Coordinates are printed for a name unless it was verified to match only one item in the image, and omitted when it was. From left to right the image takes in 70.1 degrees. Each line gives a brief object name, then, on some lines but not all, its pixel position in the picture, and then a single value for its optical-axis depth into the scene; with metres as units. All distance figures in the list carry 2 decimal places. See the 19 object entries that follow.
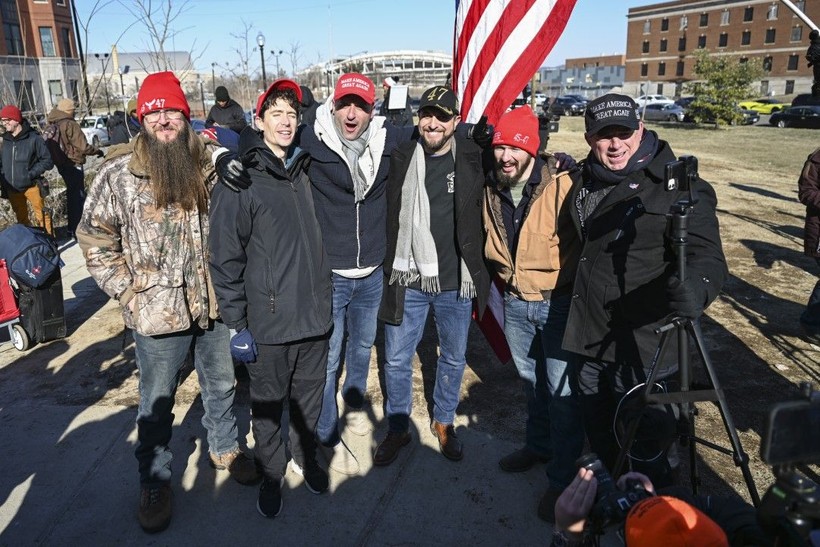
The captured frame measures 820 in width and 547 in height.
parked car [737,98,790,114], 33.91
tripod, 1.84
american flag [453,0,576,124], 3.73
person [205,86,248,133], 8.70
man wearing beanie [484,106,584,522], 2.87
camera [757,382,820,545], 1.09
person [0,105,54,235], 7.16
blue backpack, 4.95
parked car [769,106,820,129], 26.53
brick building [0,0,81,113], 38.94
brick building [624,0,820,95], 58.23
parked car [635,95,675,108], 38.00
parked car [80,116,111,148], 24.12
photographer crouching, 1.28
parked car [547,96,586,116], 38.97
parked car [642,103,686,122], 32.66
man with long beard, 2.81
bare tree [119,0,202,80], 9.53
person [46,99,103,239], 8.57
